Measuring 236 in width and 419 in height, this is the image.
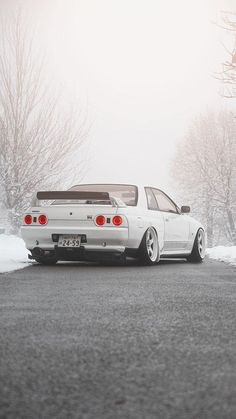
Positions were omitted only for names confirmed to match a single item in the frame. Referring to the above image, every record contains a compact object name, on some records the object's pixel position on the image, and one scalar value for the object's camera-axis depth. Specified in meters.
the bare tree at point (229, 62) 14.41
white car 10.05
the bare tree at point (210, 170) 42.12
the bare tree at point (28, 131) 20.92
